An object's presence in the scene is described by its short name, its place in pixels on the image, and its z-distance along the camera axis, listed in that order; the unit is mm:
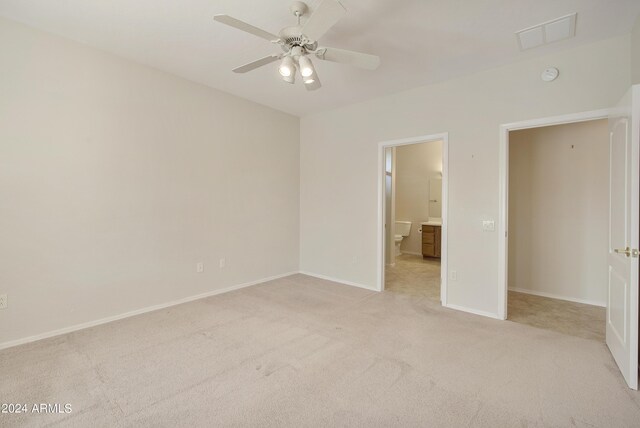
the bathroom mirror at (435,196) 6836
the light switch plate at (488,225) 3213
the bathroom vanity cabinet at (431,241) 6289
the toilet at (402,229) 7051
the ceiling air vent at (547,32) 2352
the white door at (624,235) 1938
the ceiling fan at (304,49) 1820
